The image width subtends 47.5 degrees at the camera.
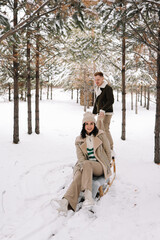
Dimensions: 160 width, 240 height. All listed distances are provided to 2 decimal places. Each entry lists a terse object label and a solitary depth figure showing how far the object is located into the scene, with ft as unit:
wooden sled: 11.48
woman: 10.88
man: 16.17
